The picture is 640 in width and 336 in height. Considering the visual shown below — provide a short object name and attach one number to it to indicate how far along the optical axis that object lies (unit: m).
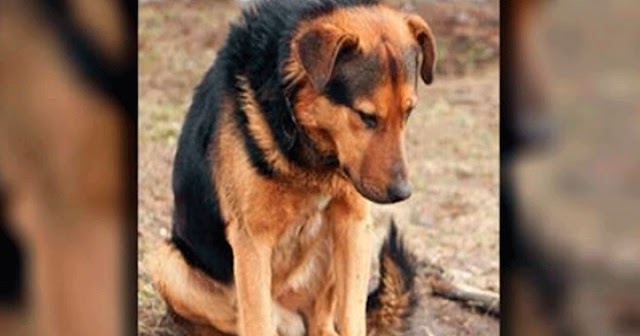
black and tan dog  4.55
